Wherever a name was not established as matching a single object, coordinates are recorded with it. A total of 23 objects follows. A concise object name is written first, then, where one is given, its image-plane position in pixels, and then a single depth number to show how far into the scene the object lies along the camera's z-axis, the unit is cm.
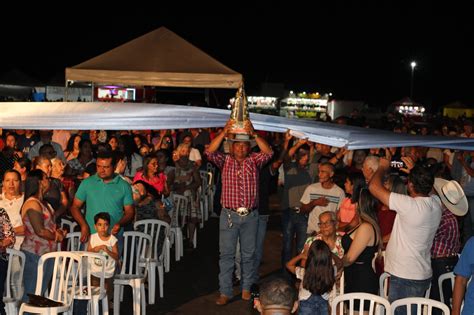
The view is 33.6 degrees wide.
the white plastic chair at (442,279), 726
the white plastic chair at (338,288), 728
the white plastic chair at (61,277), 727
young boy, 783
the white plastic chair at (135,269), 833
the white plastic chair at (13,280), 732
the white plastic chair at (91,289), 743
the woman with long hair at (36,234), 756
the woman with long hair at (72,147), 1287
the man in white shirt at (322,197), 939
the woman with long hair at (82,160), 1185
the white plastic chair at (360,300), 620
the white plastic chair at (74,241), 865
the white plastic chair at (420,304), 596
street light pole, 7641
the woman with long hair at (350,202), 876
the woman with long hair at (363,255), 708
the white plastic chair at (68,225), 962
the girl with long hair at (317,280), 614
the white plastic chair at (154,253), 936
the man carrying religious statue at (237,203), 931
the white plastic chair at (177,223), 1188
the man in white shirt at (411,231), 634
